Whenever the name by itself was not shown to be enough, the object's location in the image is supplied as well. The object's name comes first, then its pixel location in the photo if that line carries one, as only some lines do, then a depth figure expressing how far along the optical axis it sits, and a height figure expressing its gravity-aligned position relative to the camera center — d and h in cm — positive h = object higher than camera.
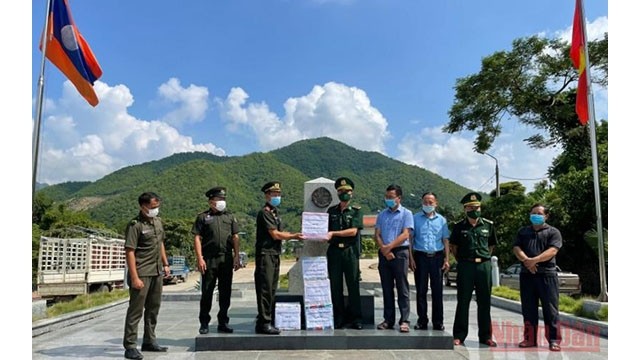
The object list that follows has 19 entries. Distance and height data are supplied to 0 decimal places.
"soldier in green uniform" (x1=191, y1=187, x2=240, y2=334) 587 -28
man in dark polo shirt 571 -58
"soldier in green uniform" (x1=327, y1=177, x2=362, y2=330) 604 -32
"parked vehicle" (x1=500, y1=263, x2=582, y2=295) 1463 -170
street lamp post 2659 +219
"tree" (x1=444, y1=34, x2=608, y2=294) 1875 +495
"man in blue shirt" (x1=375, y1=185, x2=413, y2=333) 593 -31
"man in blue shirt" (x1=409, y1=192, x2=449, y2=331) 604 -36
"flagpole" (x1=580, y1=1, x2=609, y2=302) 827 +91
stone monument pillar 700 +44
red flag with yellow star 938 +313
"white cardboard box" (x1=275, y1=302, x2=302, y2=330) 591 -104
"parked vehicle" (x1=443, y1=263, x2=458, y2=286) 1973 -201
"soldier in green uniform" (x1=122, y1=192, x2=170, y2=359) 525 -44
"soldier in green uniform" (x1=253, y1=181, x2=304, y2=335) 577 -31
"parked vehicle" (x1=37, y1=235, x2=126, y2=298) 1599 -128
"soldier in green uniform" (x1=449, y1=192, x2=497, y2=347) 591 -51
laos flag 724 +260
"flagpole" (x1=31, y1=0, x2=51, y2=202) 615 +138
